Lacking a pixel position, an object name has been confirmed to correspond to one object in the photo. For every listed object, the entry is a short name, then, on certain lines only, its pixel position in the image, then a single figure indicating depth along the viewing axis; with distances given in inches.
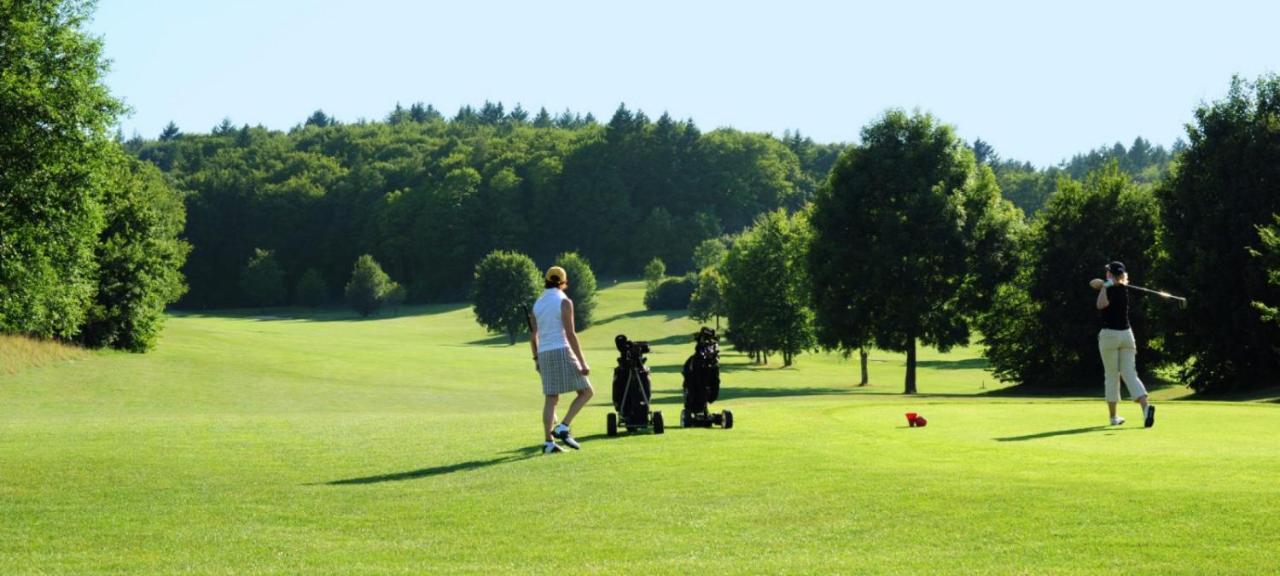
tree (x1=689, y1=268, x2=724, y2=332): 4926.2
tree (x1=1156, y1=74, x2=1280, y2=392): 1882.4
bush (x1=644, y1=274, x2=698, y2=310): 6112.2
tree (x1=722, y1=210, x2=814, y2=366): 3467.0
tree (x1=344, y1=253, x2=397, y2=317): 6471.5
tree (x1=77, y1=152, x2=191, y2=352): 2571.4
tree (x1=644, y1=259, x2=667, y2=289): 6407.5
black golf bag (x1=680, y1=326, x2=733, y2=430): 837.8
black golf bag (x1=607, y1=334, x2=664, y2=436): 808.9
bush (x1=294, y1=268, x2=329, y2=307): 7160.4
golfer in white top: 698.8
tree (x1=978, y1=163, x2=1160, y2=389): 2247.8
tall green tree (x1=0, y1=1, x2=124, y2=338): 1438.2
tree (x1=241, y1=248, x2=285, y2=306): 7111.2
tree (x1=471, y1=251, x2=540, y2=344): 5064.0
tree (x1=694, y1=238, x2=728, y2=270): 6785.9
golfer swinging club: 804.0
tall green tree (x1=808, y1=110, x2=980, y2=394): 2428.6
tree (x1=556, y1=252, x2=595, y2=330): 5590.6
